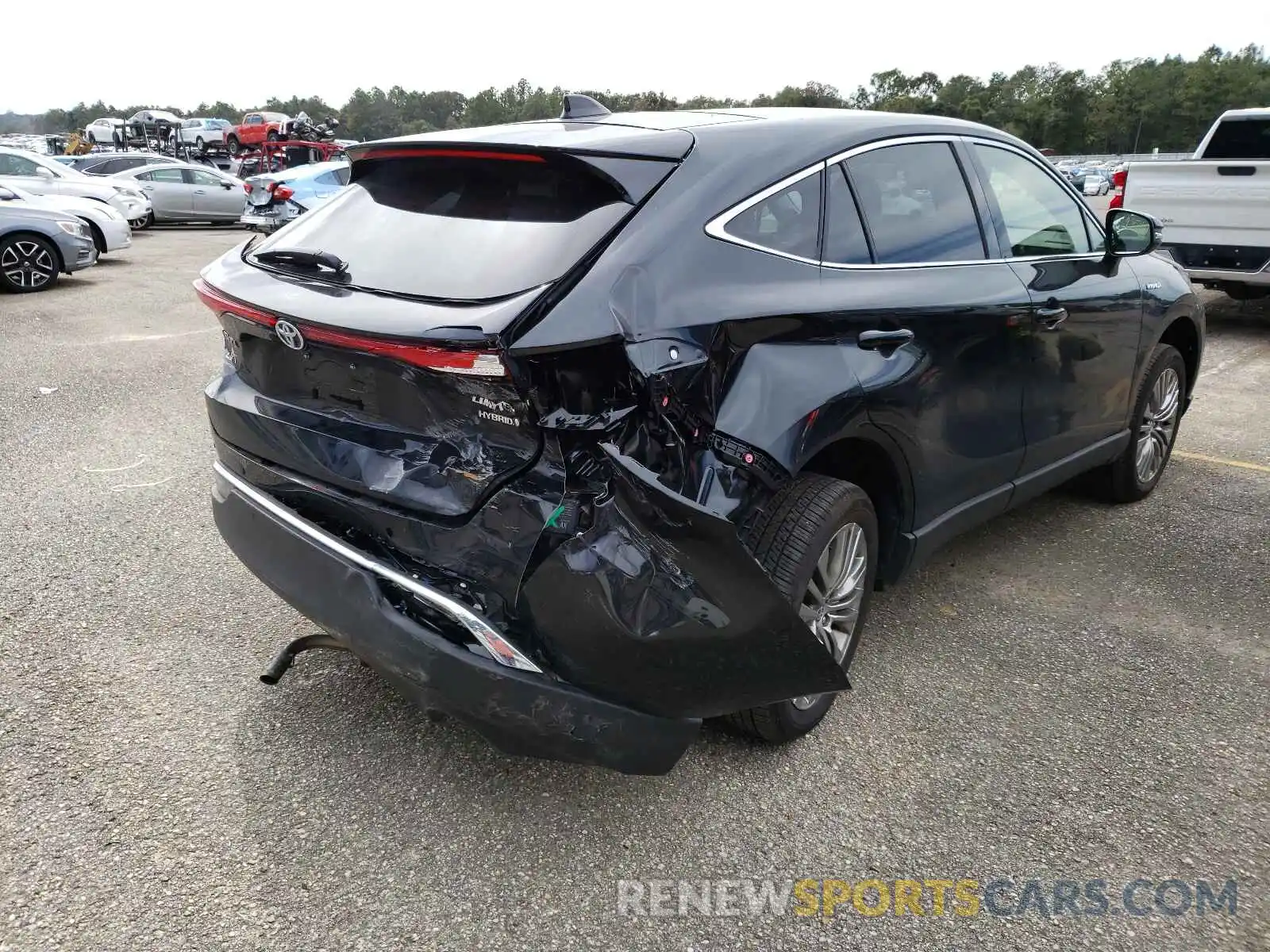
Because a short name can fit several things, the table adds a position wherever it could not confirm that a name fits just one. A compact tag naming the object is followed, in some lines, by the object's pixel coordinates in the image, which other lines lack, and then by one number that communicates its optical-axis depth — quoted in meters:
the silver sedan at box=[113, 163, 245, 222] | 19.83
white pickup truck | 8.48
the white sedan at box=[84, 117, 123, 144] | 43.22
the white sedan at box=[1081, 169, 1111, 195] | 34.08
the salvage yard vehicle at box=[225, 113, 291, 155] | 39.44
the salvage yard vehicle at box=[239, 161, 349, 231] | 15.72
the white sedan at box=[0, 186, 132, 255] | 12.53
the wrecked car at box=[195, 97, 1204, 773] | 2.15
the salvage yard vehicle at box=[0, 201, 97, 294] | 10.67
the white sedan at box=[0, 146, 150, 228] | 15.12
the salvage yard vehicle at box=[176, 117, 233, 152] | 41.35
